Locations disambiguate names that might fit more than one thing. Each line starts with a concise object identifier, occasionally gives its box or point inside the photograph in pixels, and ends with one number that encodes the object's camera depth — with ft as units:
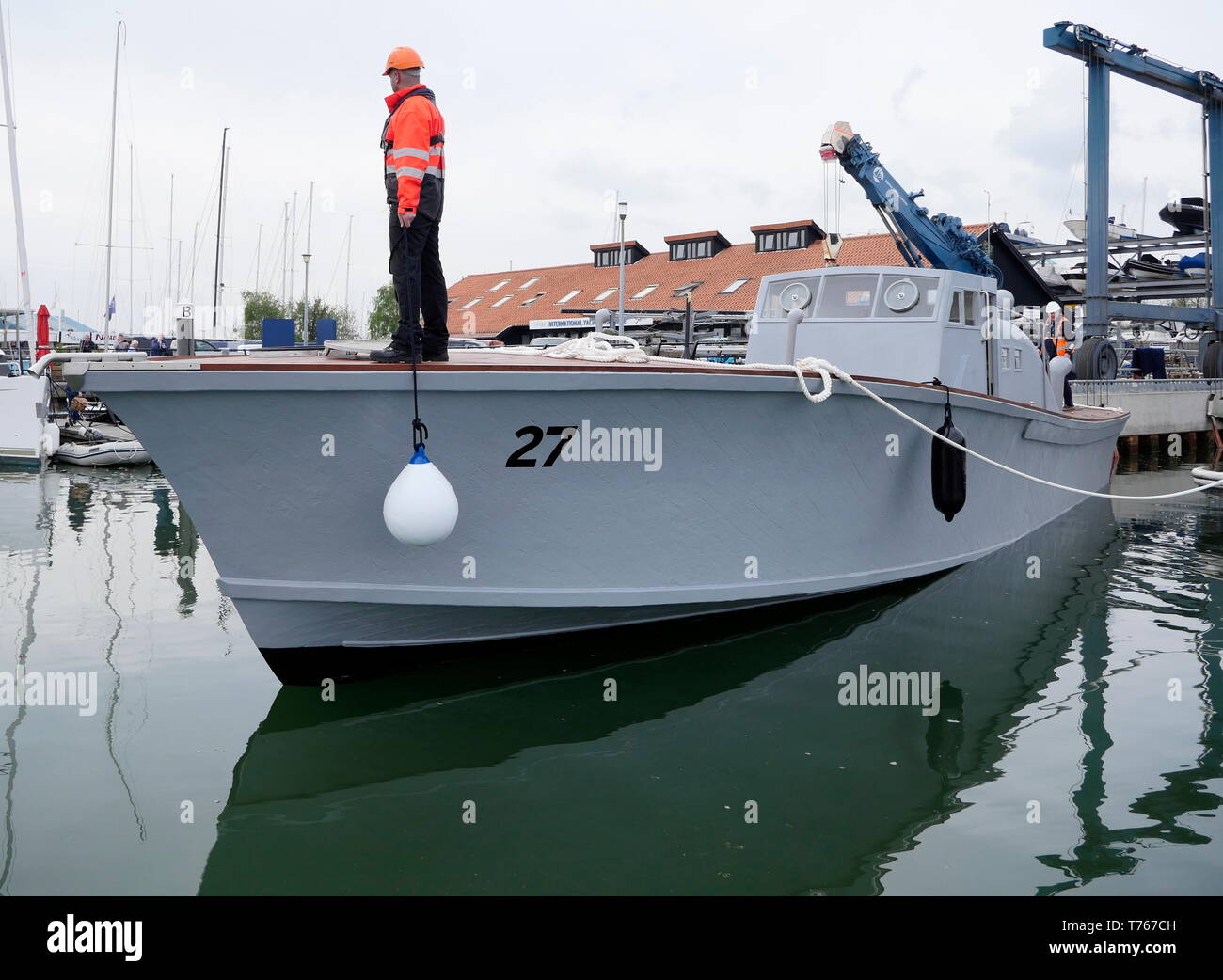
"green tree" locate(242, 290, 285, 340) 150.53
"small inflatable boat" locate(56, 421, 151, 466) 54.44
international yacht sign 100.78
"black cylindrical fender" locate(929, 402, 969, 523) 20.95
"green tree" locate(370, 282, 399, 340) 152.15
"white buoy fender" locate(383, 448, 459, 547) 14.02
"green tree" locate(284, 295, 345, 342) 135.74
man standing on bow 15.55
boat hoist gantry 62.54
